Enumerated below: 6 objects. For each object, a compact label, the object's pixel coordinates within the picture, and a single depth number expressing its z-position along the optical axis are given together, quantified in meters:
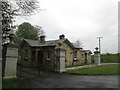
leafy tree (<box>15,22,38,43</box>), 27.81
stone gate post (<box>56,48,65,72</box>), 10.76
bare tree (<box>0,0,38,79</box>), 6.96
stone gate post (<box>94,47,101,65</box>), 17.17
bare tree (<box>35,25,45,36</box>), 32.14
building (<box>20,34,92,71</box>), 14.40
